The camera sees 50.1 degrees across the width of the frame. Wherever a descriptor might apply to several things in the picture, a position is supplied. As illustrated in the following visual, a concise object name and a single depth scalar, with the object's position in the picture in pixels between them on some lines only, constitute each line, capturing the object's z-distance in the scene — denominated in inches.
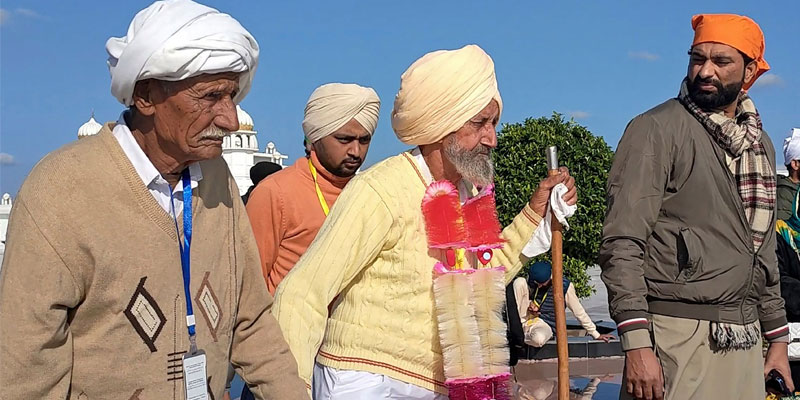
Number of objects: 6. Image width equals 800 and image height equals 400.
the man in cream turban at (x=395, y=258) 104.7
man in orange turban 132.3
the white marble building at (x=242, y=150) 2023.3
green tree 546.3
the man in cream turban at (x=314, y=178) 162.9
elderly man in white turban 75.7
